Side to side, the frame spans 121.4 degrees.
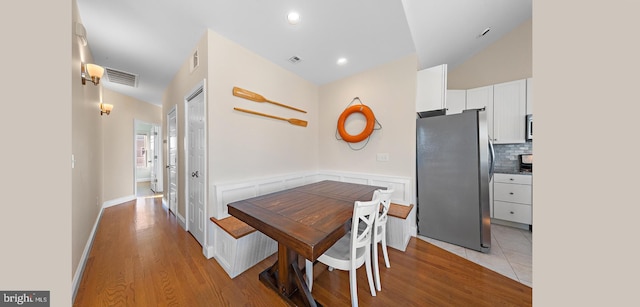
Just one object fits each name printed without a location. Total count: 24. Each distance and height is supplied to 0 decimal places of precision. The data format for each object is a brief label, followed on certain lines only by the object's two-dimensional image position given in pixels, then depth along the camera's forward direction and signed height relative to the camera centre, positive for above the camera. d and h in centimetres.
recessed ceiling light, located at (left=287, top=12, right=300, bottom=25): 165 +126
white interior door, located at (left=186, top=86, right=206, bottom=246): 197 -15
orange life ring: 251 +42
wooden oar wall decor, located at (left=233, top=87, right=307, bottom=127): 196 +64
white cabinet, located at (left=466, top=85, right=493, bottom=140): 277 +82
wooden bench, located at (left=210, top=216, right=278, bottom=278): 156 -88
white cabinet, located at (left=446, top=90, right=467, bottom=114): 295 +86
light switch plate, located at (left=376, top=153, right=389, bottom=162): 249 -7
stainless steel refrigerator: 196 -30
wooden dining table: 96 -43
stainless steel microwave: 255 +36
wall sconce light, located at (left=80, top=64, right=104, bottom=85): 182 +82
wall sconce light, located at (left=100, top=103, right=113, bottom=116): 289 +71
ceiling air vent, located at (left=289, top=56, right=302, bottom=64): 235 +123
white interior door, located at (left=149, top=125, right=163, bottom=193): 464 -20
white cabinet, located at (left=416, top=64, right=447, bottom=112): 220 +80
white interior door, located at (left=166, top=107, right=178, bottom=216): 284 -13
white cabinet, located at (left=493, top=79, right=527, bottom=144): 258 +60
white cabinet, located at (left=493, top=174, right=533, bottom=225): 244 -64
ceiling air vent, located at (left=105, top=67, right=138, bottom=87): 272 +120
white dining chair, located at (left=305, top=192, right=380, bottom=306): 115 -72
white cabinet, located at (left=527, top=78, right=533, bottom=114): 252 +76
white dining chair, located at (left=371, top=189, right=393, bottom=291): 143 -58
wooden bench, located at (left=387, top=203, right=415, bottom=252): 199 -86
